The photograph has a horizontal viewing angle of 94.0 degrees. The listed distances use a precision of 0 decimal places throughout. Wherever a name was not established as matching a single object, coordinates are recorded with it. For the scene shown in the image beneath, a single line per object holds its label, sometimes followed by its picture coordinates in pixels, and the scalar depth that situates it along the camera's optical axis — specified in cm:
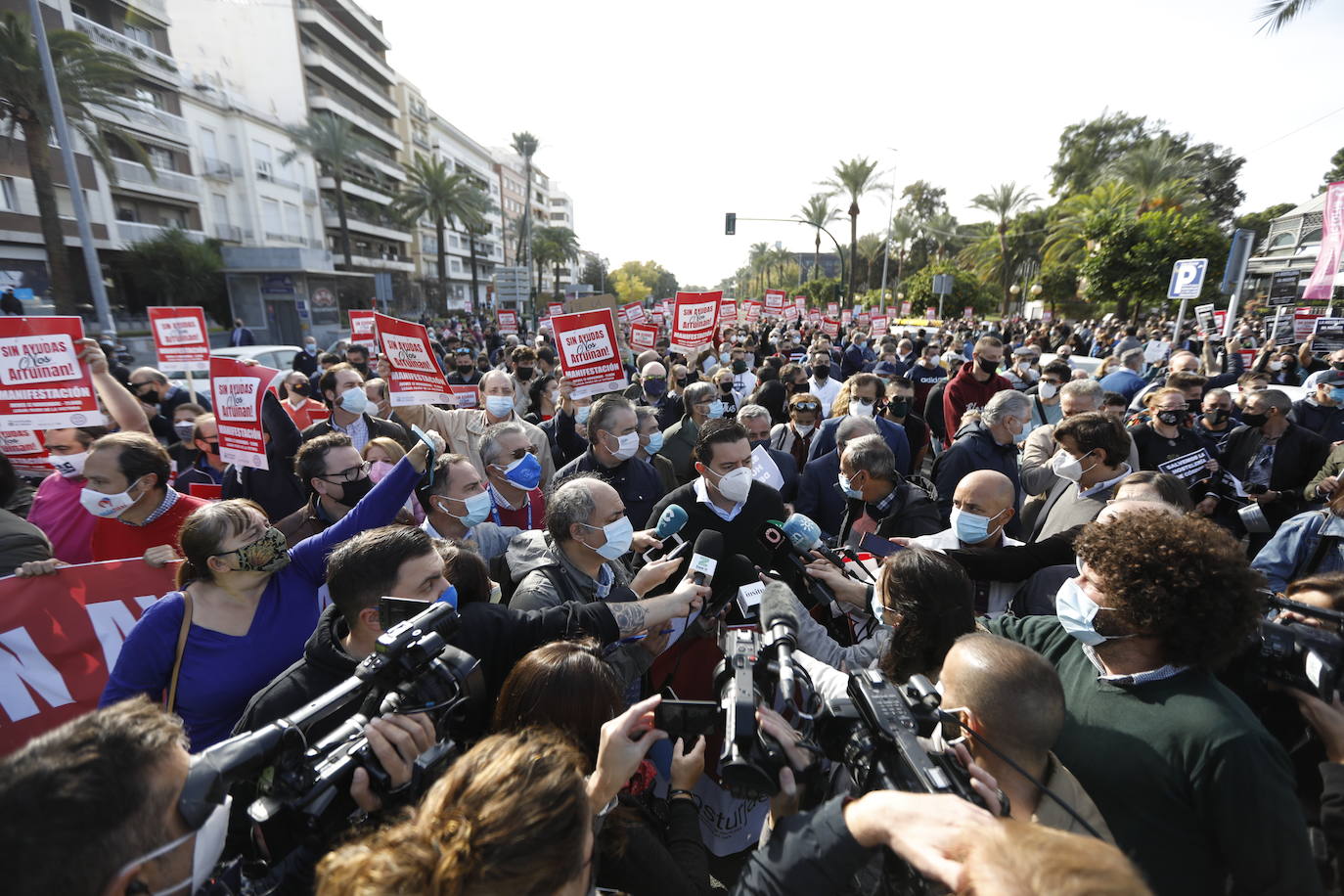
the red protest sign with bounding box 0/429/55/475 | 455
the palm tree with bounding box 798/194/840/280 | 4391
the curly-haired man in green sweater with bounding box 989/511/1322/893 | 152
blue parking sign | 1130
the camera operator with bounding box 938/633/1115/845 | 157
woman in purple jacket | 219
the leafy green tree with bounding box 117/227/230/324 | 2838
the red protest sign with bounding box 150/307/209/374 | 677
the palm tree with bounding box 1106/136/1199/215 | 2931
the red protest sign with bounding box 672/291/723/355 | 977
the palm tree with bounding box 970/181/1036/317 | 3641
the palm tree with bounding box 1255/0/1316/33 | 1230
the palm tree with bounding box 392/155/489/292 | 4097
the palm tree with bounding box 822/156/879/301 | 3706
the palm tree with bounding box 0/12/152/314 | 1641
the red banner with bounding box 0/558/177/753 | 279
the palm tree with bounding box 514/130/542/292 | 6350
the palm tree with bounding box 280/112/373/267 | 3831
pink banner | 966
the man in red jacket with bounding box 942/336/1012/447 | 677
